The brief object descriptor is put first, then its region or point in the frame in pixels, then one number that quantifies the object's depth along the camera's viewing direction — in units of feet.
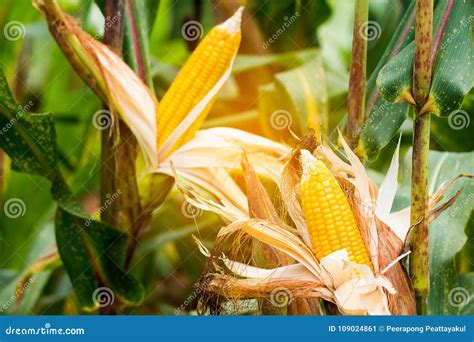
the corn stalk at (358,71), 3.87
